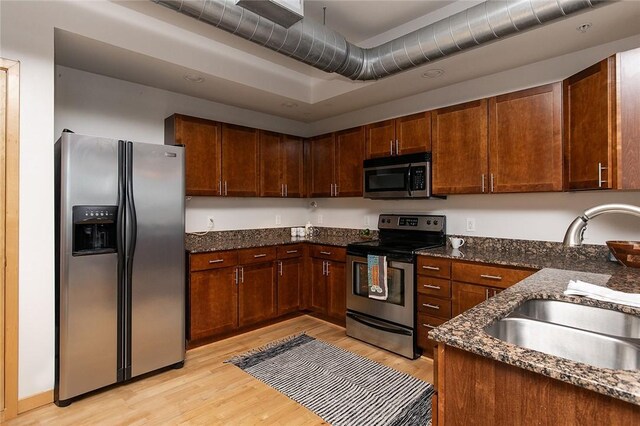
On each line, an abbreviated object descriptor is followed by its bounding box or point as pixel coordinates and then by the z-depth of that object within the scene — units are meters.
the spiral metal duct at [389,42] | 2.03
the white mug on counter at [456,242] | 3.29
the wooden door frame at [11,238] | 2.14
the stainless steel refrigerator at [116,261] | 2.34
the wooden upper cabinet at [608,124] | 2.08
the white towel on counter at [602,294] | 1.39
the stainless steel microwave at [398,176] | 3.30
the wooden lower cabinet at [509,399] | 0.81
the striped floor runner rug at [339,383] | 2.23
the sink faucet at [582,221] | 1.10
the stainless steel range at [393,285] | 3.04
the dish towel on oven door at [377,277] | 3.17
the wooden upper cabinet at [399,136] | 3.34
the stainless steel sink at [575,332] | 1.13
